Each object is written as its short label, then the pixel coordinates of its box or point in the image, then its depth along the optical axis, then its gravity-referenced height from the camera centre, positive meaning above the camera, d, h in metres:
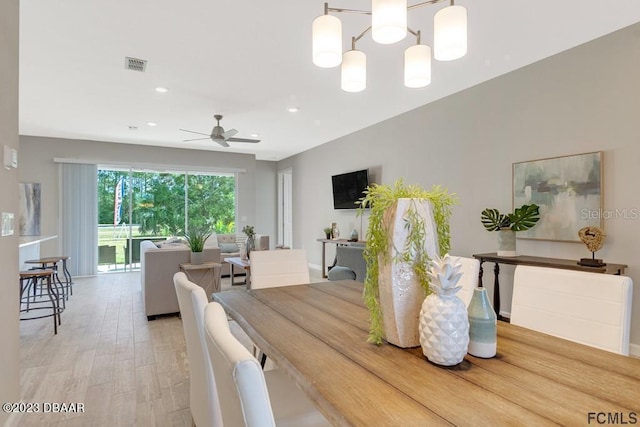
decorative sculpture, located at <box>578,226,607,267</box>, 2.71 -0.24
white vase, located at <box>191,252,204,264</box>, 3.97 -0.49
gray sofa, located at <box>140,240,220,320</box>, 3.85 -0.73
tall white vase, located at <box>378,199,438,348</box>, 1.13 -0.25
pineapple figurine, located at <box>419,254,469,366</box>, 0.98 -0.31
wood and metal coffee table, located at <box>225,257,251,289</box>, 4.81 -0.72
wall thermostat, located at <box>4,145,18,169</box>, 1.78 +0.31
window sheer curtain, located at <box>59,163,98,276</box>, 6.54 -0.02
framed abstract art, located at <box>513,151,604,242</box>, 3.00 +0.19
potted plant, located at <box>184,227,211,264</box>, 3.97 -0.37
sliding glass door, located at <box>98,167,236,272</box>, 6.98 +0.14
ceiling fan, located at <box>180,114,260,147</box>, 4.93 +1.13
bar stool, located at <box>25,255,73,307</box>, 4.32 -0.84
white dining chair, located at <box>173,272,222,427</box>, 1.16 -0.51
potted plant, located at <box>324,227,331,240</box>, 6.53 -0.35
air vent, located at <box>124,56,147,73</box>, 3.28 +1.47
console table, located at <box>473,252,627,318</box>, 2.65 -0.43
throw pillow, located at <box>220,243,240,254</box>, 6.84 -0.67
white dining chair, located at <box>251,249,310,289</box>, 2.33 -0.38
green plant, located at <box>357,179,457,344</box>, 1.14 -0.08
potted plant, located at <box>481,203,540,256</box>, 3.32 -0.11
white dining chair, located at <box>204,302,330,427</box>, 0.61 -0.30
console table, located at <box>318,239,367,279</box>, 5.66 -0.50
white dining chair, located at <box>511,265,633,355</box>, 1.27 -0.38
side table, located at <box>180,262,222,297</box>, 4.01 -0.73
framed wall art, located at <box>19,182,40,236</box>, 6.11 +0.11
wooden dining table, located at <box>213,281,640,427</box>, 0.75 -0.44
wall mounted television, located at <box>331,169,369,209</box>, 5.84 +0.47
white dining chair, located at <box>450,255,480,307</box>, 1.84 -0.36
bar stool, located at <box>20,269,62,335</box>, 3.40 -0.68
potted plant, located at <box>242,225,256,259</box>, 5.12 -0.43
